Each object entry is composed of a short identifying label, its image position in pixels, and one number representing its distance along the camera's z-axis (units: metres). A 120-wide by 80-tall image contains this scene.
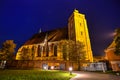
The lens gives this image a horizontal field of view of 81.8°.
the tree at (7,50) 24.39
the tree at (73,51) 23.13
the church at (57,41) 31.62
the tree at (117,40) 13.26
